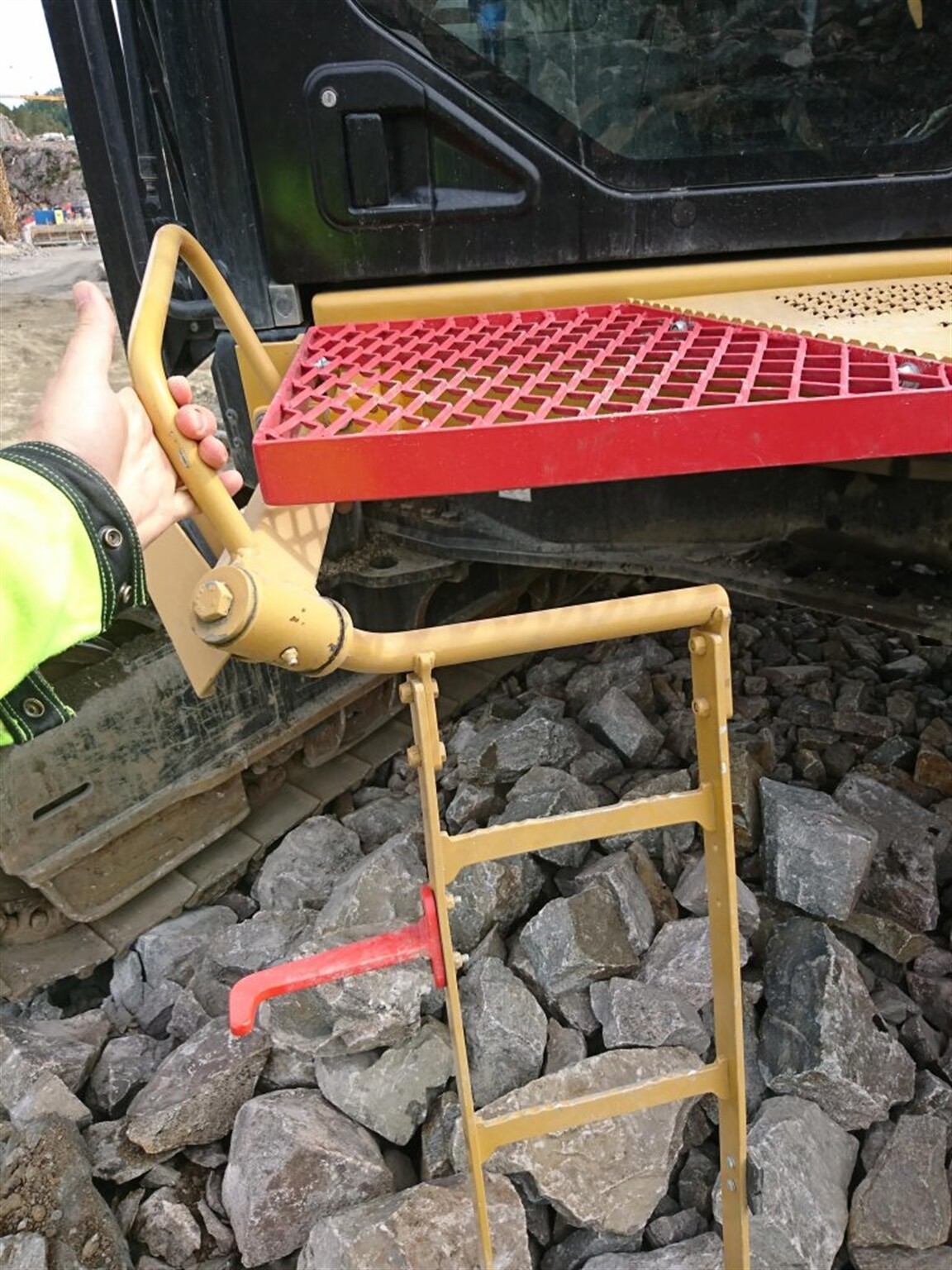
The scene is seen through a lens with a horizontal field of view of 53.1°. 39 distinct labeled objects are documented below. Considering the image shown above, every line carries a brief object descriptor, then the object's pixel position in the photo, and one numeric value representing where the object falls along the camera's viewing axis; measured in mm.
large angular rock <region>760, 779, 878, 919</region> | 1964
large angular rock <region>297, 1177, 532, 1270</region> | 1480
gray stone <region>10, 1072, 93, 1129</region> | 1771
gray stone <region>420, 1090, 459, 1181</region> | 1690
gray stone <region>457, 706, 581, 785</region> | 2518
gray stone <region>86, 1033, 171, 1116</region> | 1895
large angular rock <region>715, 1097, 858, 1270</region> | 1521
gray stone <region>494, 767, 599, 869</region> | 2189
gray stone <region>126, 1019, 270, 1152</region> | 1729
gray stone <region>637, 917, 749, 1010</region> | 1870
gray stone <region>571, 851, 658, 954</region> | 1966
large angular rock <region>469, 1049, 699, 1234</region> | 1557
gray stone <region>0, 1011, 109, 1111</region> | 1855
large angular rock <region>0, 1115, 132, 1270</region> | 1570
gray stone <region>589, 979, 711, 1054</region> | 1787
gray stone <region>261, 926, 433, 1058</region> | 1803
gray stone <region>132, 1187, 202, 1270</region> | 1637
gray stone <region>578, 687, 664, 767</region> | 2506
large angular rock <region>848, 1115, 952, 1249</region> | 1545
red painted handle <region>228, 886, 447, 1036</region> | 1264
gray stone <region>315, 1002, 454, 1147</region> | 1735
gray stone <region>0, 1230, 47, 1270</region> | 1497
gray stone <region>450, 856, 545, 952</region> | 2029
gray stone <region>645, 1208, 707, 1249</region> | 1599
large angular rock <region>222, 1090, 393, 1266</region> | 1608
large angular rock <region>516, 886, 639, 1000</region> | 1882
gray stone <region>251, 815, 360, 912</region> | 2379
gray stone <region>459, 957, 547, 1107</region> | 1778
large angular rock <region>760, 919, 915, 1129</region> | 1689
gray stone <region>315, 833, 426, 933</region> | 2076
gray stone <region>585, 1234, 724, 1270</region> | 1518
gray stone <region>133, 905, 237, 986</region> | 2234
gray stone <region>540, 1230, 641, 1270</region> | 1573
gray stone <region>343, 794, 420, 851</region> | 2547
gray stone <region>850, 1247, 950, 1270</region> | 1516
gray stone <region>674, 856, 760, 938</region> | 1978
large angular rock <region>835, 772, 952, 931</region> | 2004
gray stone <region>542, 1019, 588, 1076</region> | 1803
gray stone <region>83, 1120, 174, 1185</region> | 1710
